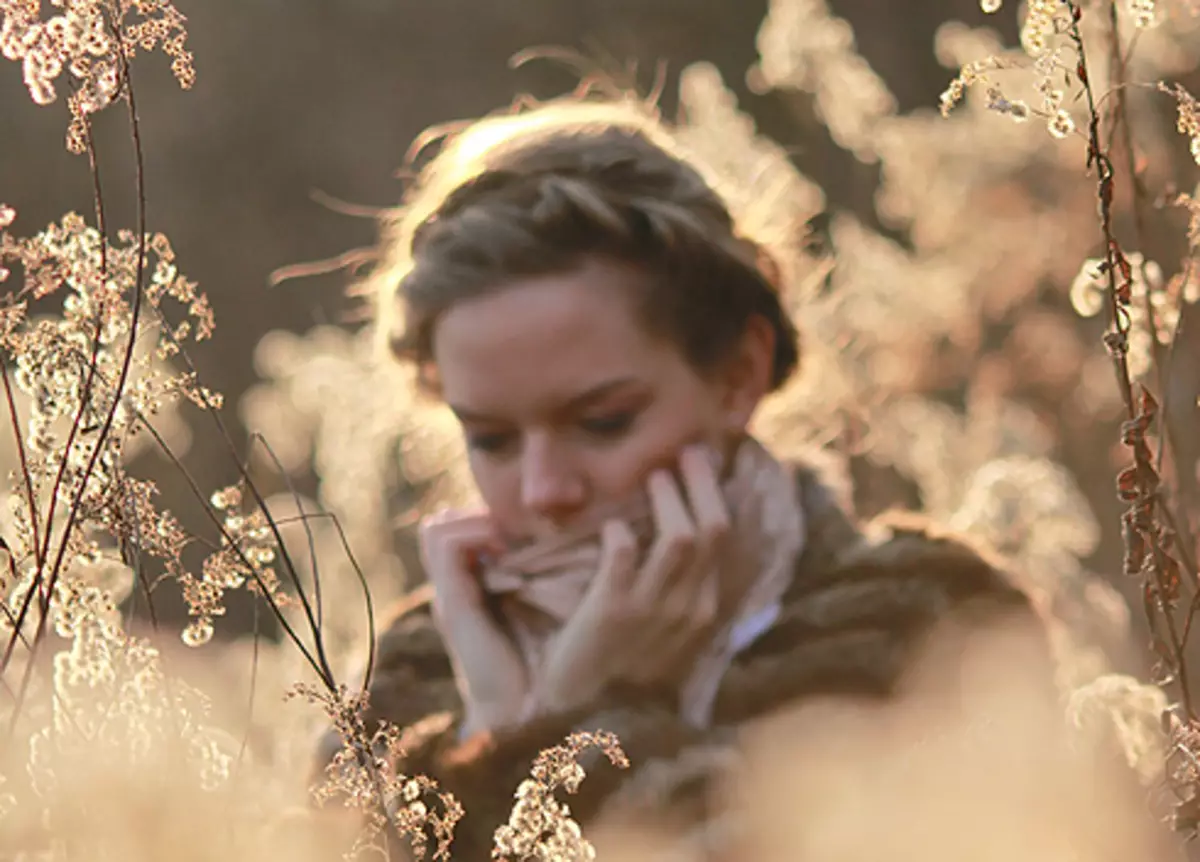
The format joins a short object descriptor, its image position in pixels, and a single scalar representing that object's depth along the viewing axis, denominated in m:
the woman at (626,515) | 3.59
